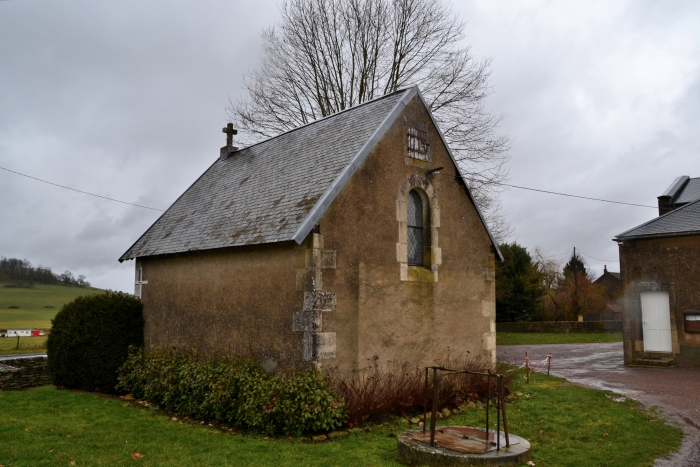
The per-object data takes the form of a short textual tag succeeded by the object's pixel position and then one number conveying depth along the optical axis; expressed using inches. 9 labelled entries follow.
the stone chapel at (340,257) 383.9
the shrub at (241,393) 340.8
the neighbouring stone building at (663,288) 706.2
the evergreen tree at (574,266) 2059.1
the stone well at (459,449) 271.1
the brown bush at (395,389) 368.2
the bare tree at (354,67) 859.4
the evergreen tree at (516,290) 1483.8
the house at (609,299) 2028.8
